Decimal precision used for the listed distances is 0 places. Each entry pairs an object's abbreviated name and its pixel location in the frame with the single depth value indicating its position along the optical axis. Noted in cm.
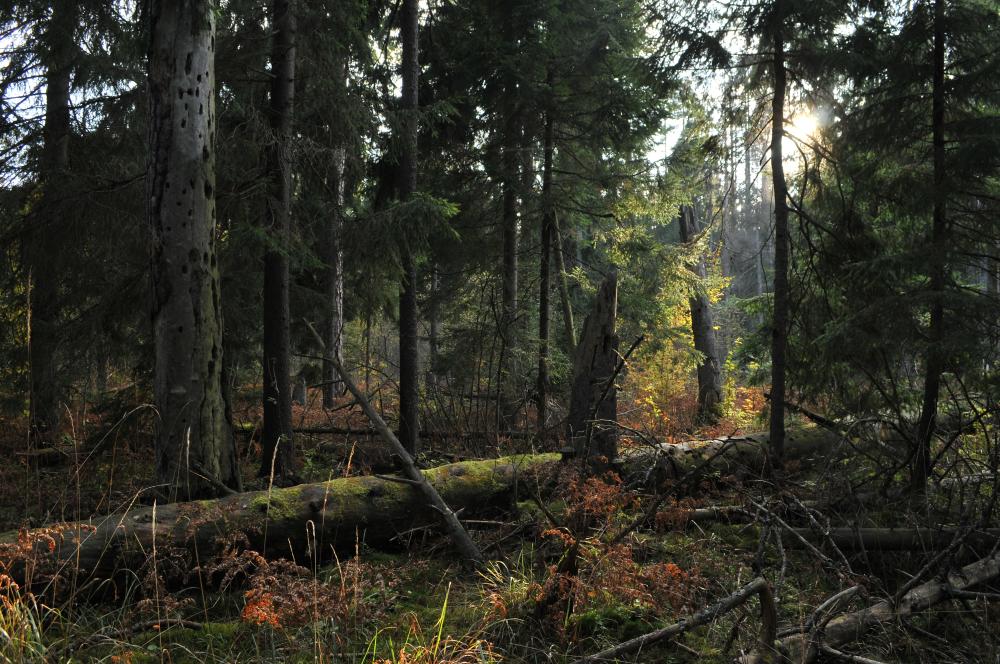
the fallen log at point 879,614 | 327
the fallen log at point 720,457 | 681
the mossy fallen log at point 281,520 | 408
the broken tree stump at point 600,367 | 686
